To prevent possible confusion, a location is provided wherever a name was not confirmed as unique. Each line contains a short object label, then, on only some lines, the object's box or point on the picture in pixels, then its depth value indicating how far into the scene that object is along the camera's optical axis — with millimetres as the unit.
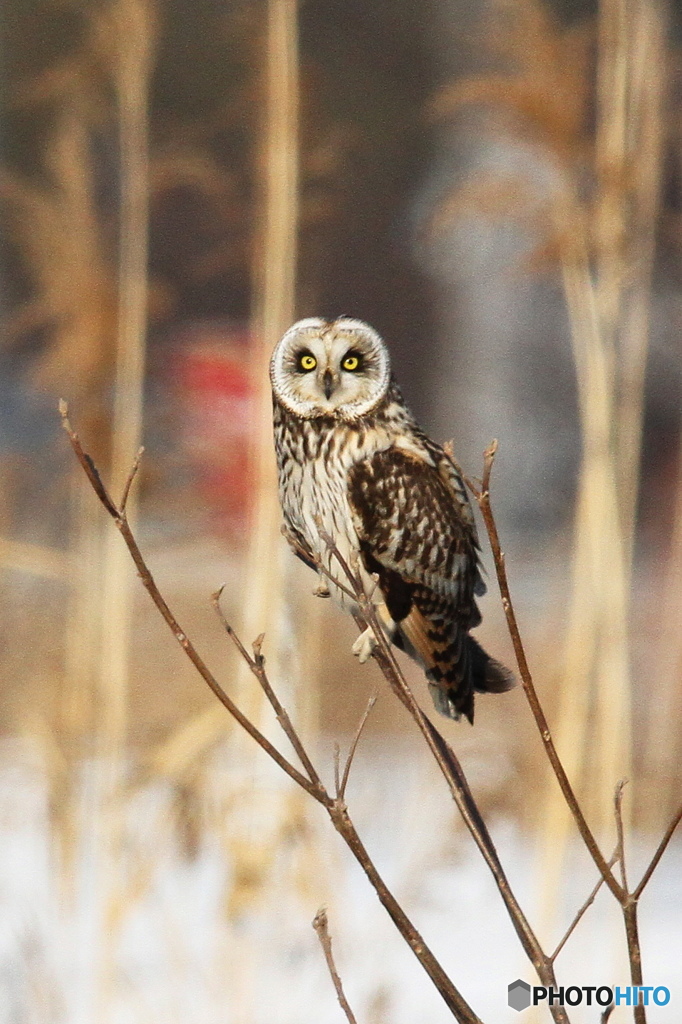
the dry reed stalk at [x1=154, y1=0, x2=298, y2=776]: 16002
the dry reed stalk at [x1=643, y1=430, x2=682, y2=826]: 16167
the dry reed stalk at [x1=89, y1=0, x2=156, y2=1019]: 16033
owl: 15245
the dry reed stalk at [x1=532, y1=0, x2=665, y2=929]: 16026
